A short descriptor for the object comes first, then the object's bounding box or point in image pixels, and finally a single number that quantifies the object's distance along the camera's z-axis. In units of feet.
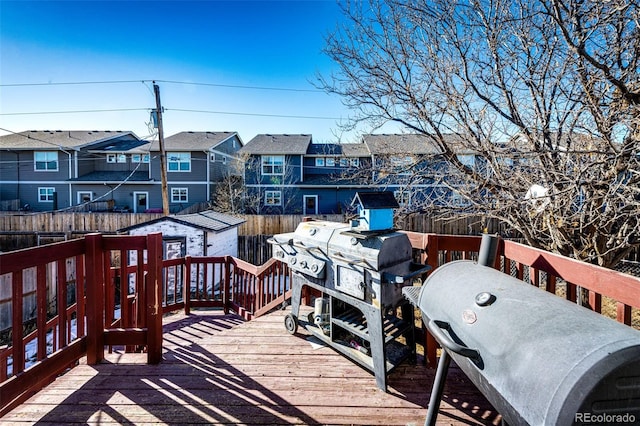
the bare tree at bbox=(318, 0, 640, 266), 11.27
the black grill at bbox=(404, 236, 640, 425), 2.83
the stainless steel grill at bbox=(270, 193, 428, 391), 7.75
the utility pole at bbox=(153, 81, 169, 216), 33.78
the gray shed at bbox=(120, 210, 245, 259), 31.53
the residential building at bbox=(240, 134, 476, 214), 61.21
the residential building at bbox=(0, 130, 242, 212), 62.85
